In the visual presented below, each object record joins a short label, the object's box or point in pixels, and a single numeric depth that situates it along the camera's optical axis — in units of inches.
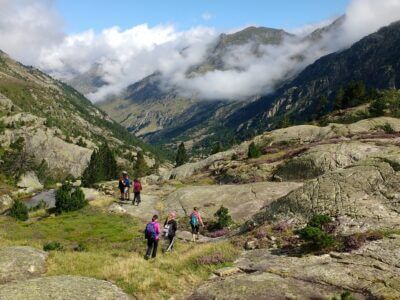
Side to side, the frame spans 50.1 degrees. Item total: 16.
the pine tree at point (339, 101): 5478.3
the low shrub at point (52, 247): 1206.4
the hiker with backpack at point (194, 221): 1465.3
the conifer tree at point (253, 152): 3159.5
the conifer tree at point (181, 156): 7534.5
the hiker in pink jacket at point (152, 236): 1138.0
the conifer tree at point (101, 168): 5885.8
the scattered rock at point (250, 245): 1106.7
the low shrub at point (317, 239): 948.0
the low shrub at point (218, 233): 1590.8
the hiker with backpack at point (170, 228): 1240.2
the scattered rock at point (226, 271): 897.1
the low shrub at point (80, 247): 1347.3
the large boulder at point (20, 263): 884.0
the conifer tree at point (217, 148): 6594.5
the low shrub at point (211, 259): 986.7
